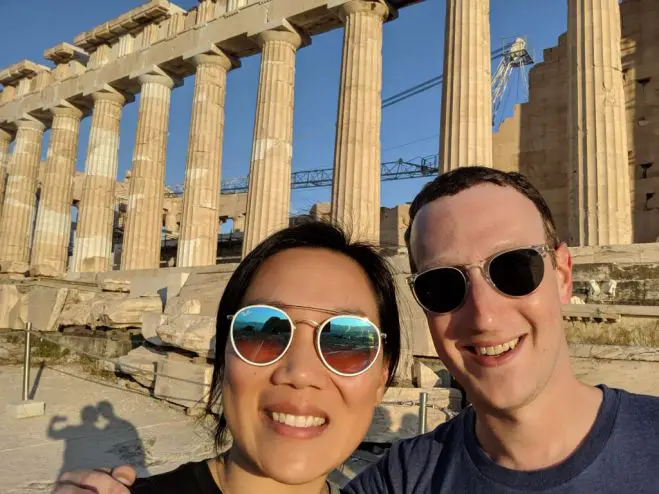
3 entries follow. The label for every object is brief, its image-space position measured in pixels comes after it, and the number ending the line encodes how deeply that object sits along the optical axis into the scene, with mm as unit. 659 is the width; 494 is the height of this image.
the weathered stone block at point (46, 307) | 11828
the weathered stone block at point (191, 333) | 7859
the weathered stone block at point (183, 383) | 7219
